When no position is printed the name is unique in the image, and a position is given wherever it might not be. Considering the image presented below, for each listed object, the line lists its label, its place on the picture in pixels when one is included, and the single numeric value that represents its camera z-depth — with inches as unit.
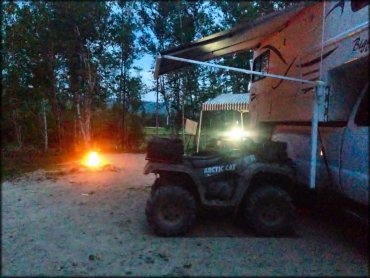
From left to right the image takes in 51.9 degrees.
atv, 213.3
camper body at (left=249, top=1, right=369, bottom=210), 170.2
